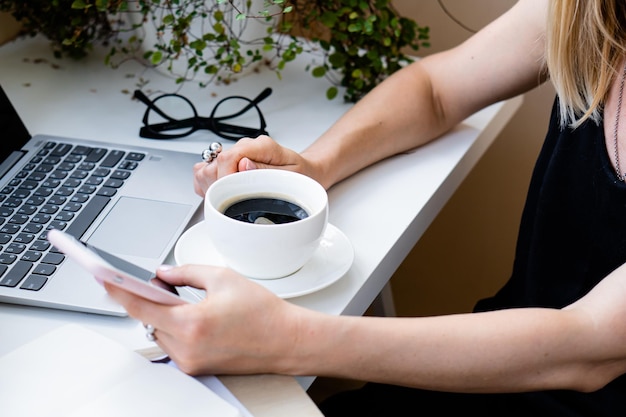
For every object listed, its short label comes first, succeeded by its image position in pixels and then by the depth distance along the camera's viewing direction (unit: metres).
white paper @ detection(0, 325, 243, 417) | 0.55
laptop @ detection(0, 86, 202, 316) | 0.68
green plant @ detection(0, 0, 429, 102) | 0.99
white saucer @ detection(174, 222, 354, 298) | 0.67
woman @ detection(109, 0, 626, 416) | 0.60
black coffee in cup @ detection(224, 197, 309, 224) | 0.69
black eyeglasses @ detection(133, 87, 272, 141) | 0.96
